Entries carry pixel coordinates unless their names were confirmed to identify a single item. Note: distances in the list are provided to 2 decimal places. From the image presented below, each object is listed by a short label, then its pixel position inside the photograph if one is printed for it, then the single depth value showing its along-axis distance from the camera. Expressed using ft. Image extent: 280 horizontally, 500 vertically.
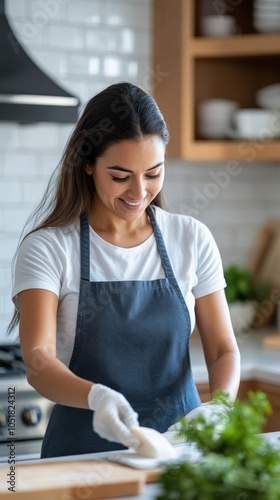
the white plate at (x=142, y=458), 6.05
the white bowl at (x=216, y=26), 12.39
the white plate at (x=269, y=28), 12.39
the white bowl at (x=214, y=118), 12.54
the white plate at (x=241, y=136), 12.47
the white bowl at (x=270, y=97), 12.63
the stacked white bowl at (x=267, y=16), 12.38
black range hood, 10.57
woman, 7.30
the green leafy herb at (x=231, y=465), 4.24
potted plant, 13.08
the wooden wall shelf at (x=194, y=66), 12.21
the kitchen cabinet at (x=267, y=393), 10.75
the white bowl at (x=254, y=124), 12.47
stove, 9.93
